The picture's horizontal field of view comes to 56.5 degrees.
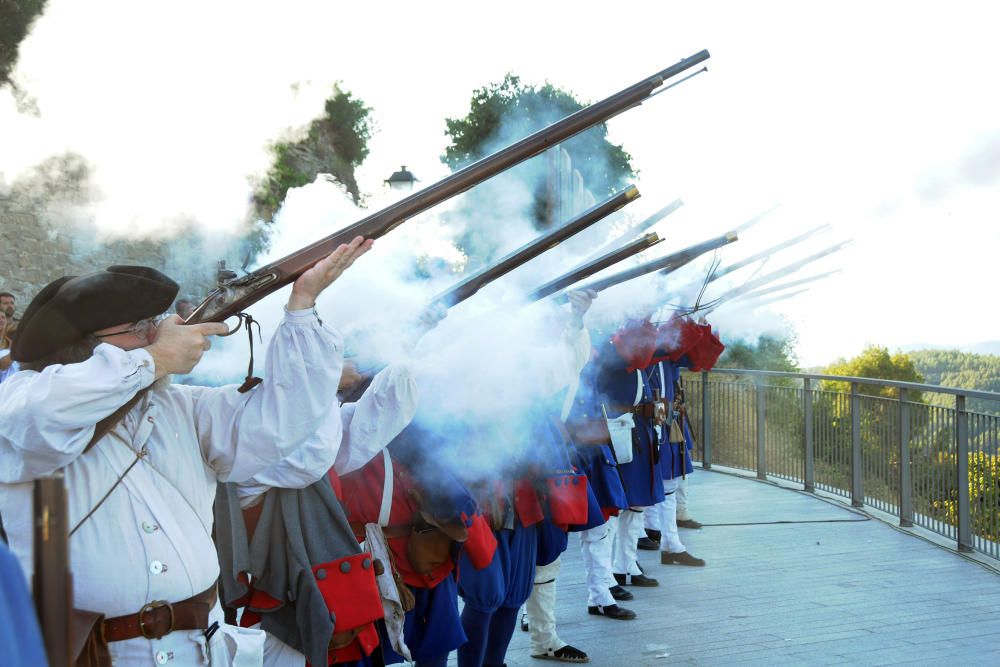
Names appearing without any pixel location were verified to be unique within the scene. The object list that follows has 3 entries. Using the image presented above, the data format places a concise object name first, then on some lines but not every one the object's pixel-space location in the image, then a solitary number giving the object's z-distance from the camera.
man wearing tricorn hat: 1.97
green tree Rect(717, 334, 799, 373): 16.83
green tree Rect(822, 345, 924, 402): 14.95
